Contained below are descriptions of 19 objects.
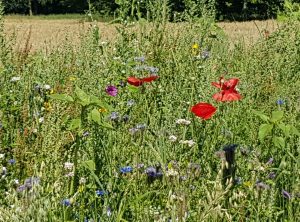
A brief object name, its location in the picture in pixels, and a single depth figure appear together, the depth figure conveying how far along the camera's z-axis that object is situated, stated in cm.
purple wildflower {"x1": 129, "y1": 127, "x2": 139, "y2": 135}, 230
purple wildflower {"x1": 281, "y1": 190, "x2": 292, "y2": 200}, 200
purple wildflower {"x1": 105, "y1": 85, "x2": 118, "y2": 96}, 285
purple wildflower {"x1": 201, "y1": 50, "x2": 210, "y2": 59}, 355
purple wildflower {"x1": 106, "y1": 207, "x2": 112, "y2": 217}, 186
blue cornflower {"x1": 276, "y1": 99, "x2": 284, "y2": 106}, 282
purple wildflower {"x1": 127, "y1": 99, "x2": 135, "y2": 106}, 283
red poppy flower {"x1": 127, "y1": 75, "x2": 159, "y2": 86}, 254
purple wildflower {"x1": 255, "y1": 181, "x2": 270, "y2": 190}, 178
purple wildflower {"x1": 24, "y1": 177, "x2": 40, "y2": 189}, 157
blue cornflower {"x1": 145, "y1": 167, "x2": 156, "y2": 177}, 201
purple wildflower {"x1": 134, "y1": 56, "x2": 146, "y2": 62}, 337
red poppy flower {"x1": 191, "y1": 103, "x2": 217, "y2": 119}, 218
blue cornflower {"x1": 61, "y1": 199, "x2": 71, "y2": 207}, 184
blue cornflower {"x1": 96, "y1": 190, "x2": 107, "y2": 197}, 206
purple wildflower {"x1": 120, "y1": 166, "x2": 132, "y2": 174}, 206
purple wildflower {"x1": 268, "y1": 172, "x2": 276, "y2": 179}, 218
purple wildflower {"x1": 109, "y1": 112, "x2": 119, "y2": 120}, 249
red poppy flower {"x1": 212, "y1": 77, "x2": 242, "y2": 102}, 234
